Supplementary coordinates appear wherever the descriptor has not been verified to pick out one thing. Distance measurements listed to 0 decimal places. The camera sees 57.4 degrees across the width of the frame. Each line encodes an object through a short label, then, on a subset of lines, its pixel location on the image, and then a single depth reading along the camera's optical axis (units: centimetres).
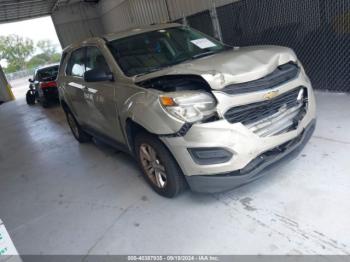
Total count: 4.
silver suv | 254
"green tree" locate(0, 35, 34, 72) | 4674
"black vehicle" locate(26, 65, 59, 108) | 1135
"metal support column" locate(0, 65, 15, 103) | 1762
